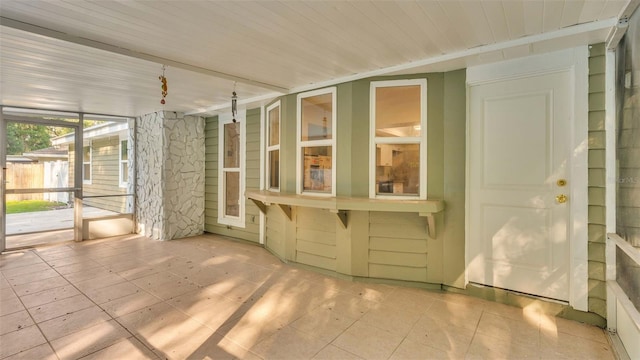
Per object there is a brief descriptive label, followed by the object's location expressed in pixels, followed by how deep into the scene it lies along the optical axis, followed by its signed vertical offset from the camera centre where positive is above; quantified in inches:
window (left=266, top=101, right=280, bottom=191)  178.1 +19.0
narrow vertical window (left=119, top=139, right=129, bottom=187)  267.2 +12.7
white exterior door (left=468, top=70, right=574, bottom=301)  104.7 -1.6
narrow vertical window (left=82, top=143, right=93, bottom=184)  218.2 +9.9
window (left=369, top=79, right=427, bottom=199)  130.0 +17.5
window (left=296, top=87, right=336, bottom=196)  147.9 +18.3
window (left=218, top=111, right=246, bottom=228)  216.1 +5.9
